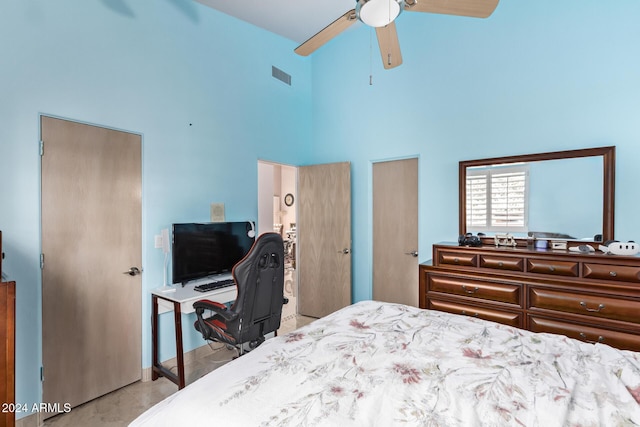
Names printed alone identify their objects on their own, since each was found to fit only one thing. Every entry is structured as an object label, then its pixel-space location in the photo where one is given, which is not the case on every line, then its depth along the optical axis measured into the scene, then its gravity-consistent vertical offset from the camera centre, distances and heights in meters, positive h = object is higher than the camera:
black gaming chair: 2.23 -0.71
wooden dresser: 2.16 -0.64
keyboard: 2.61 -0.66
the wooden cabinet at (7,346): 1.36 -0.61
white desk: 2.38 -0.77
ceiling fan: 1.61 +1.10
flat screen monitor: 2.72 -0.36
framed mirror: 2.51 +0.14
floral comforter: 0.92 -0.61
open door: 3.88 -0.37
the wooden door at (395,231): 3.54 -0.25
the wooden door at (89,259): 2.13 -0.37
